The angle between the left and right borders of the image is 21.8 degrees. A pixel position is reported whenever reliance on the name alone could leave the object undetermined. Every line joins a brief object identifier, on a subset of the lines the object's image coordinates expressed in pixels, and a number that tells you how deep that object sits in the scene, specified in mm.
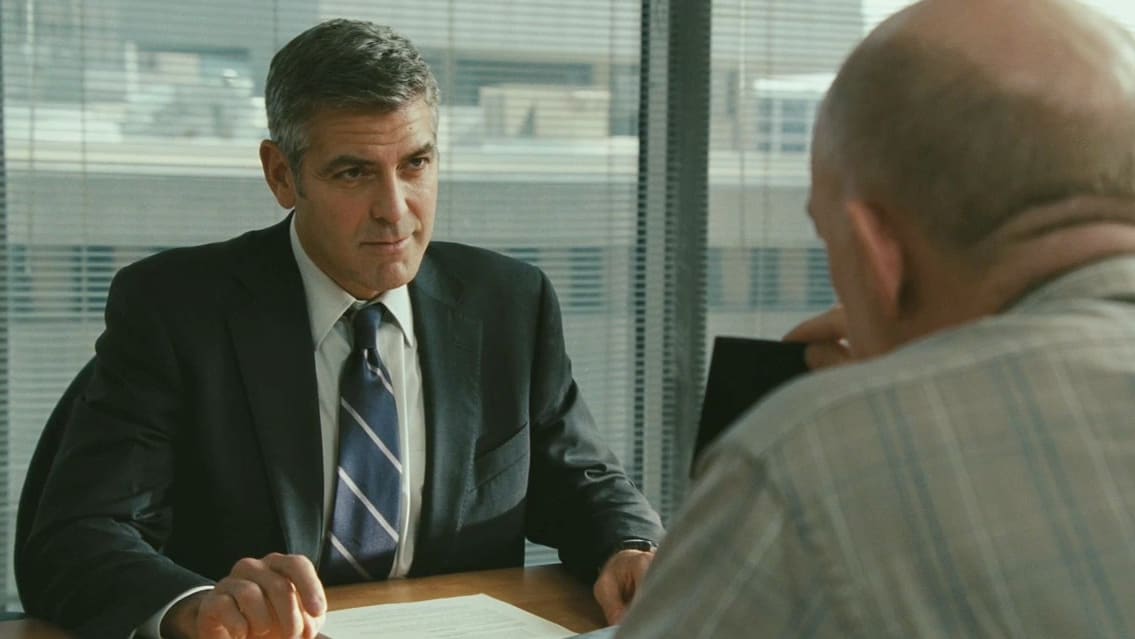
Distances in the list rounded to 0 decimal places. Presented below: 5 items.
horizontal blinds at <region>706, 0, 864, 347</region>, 3563
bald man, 1306
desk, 2392
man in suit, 2497
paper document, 2316
